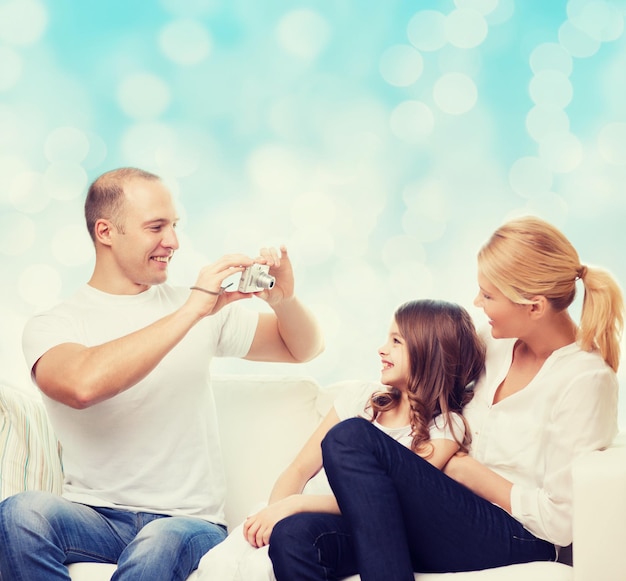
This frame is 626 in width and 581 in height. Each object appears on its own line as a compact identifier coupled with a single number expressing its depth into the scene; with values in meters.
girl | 3.03
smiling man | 2.95
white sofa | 2.80
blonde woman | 2.86
